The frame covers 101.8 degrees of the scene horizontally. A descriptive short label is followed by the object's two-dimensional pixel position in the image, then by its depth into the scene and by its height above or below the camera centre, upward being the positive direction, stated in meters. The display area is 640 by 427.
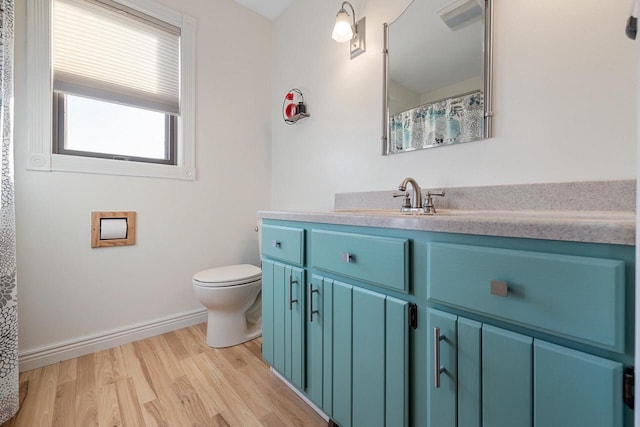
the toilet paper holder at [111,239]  1.60 -0.11
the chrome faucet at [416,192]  1.09 +0.09
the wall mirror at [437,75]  1.09 +0.65
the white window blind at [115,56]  1.52 +1.01
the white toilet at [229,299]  1.56 -0.54
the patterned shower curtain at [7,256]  1.07 -0.18
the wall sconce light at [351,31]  1.47 +1.06
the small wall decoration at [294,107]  1.93 +0.80
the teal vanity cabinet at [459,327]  0.47 -0.28
